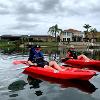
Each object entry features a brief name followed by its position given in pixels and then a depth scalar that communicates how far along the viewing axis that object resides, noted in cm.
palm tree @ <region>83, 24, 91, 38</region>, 4048
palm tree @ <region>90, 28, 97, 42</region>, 3927
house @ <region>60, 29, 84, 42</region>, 4263
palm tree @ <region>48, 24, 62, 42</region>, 4261
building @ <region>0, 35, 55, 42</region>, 4093
